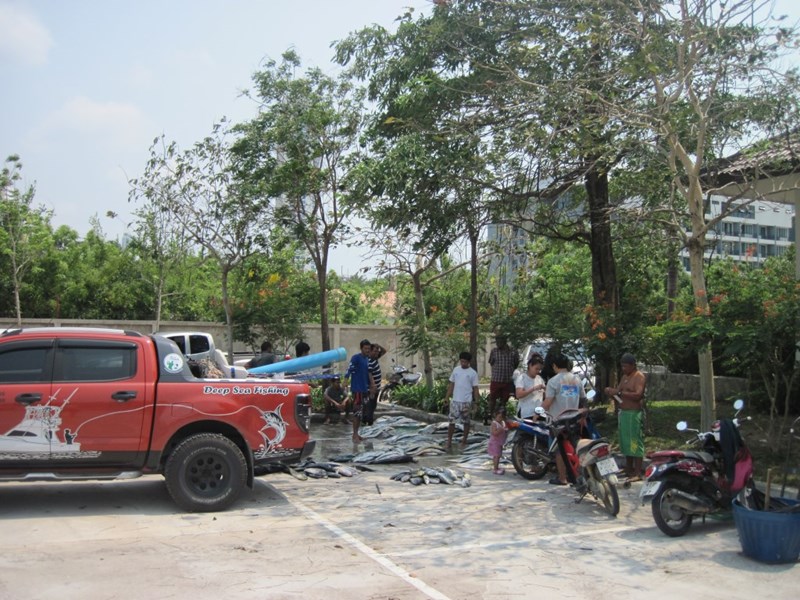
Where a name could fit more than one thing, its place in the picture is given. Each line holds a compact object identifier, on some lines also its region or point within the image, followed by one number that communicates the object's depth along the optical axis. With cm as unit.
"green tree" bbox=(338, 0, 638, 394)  1157
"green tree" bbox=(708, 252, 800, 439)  988
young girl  1095
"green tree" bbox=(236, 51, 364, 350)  1850
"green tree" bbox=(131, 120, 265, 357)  2098
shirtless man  999
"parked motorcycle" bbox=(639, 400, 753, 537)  771
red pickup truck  809
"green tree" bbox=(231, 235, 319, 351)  2262
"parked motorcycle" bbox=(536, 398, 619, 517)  859
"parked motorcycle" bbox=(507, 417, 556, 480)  1047
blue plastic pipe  1121
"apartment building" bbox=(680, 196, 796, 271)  7346
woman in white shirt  1128
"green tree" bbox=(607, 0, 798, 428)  1062
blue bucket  667
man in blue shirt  1392
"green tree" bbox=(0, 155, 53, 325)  2573
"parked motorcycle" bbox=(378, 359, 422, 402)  2055
